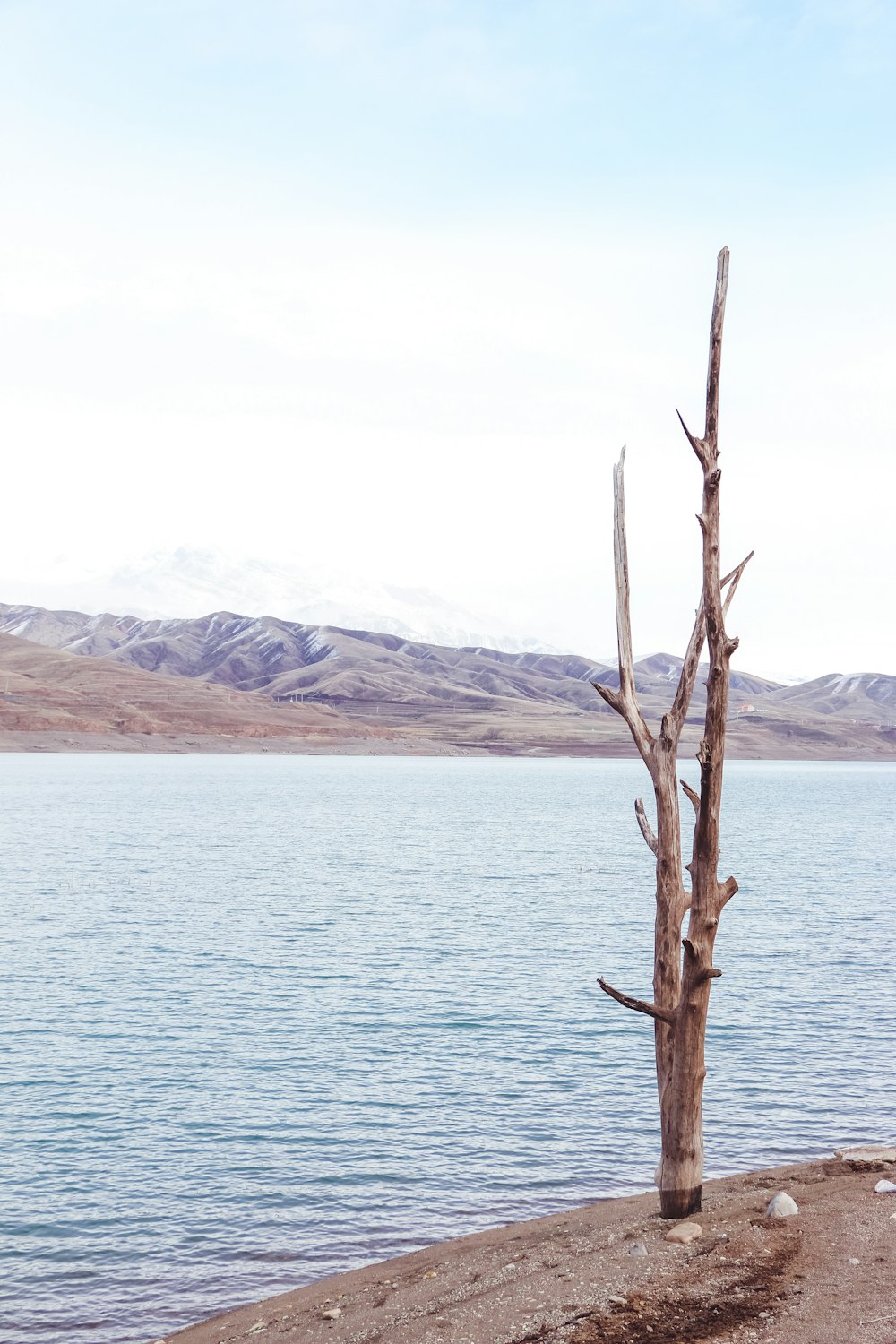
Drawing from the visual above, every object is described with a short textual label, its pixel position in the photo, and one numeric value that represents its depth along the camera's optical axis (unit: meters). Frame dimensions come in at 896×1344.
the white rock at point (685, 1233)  12.07
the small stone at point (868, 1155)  15.55
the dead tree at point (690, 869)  12.62
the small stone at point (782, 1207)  12.56
